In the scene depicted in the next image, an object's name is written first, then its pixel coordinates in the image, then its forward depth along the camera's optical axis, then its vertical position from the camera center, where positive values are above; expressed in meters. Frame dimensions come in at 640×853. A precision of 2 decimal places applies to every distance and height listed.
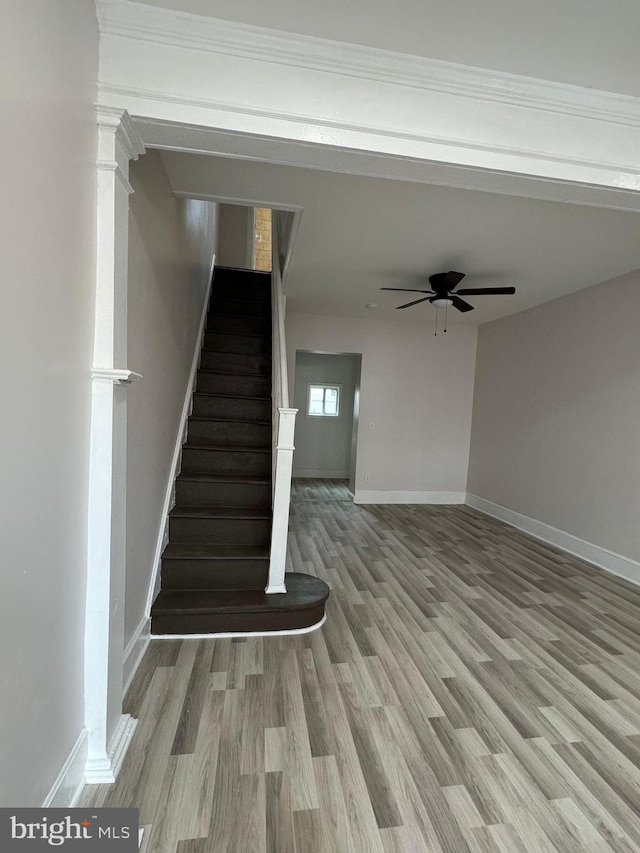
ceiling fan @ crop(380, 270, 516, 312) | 3.57 +1.10
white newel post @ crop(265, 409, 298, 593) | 2.56 -0.48
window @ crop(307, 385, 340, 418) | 7.89 +0.05
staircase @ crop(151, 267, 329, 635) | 2.50 -0.83
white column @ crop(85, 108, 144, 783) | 1.41 -0.16
